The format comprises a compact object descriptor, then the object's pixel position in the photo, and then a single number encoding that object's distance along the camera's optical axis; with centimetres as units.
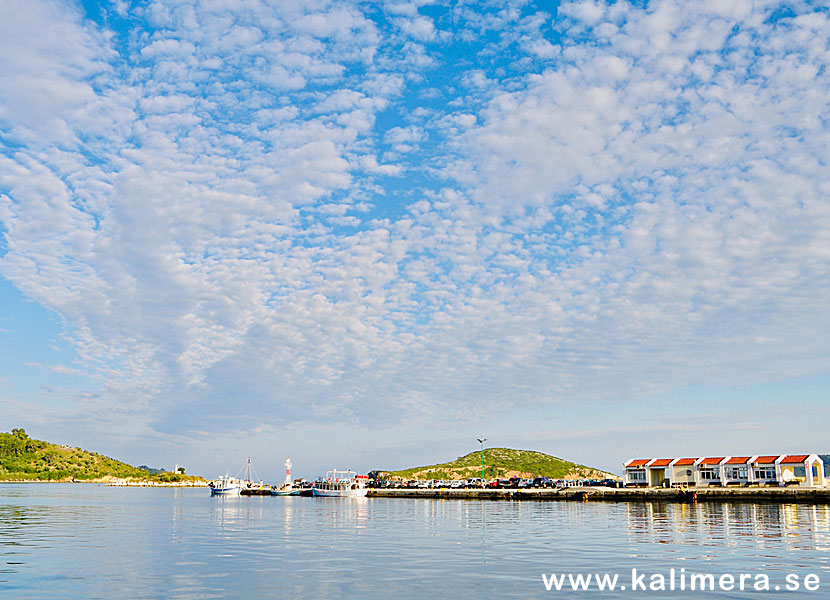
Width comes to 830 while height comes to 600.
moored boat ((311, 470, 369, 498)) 18700
